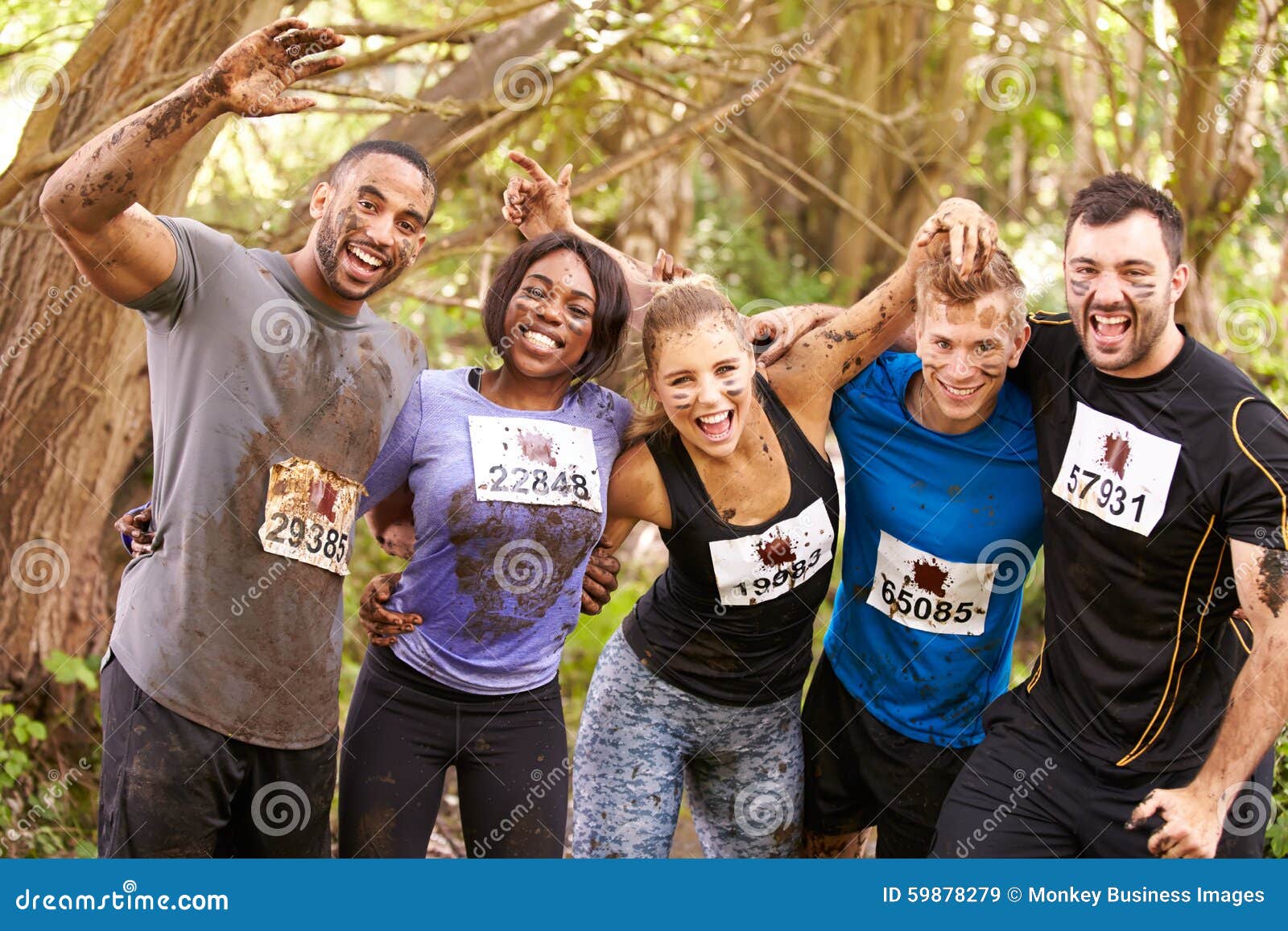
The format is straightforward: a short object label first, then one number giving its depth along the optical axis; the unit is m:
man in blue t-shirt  3.25
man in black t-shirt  2.94
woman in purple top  3.11
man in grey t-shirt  2.75
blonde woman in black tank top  3.27
